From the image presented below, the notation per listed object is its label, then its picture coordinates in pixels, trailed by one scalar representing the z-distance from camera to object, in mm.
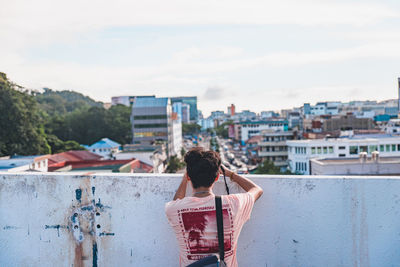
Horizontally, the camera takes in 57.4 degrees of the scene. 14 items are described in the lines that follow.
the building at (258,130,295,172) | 46500
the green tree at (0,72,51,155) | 34406
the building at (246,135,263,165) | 57438
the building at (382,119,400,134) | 52681
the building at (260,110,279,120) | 186950
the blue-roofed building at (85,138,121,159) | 50906
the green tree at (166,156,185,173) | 43438
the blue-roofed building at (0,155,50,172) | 20136
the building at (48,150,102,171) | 27927
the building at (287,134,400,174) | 30062
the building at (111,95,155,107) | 161075
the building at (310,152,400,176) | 18094
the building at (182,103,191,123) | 177250
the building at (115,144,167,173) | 34656
